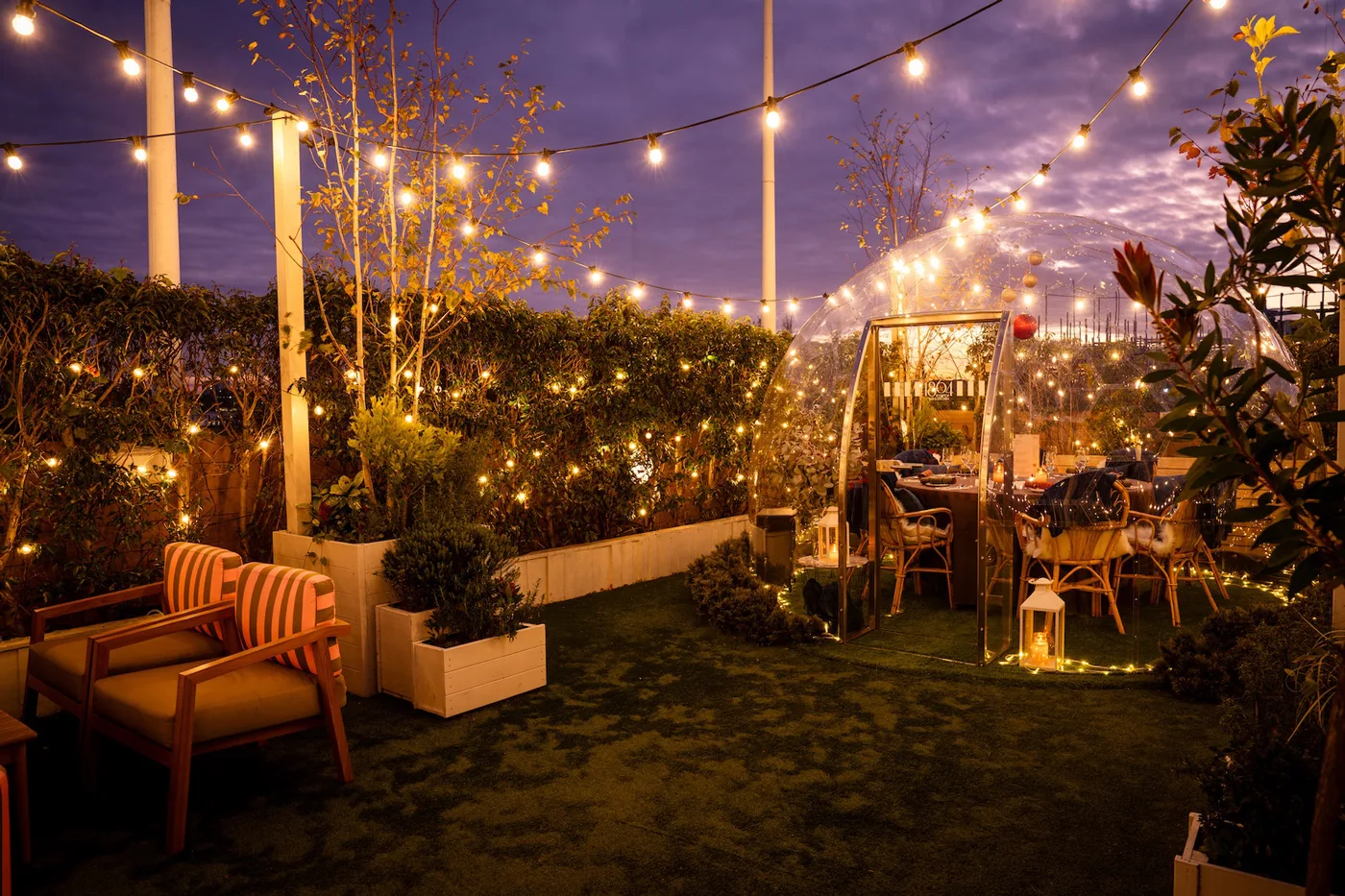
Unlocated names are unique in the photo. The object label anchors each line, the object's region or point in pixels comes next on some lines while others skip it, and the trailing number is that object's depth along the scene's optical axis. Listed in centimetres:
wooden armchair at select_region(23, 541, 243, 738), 404
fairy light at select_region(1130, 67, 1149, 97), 562
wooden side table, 310
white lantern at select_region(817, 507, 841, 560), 694
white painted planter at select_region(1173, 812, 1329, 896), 216
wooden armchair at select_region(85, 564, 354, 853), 342
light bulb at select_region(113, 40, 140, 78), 505
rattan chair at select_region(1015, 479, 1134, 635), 592
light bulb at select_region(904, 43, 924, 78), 532
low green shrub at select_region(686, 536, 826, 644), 614
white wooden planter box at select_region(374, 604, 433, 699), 496
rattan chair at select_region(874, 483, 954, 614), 684
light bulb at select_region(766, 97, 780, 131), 614
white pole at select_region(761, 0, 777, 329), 1140
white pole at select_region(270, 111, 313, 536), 553
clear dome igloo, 611
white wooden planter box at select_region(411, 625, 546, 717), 471
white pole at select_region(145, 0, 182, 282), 610
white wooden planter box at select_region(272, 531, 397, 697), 516
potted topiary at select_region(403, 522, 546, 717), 476
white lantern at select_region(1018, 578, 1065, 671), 537
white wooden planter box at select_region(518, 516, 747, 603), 738
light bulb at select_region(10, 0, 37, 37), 445
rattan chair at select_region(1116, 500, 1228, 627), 618
